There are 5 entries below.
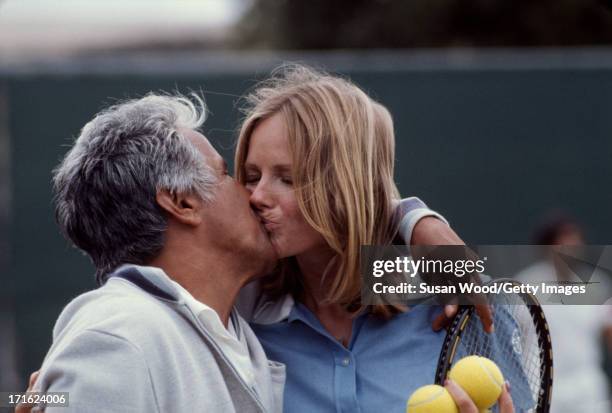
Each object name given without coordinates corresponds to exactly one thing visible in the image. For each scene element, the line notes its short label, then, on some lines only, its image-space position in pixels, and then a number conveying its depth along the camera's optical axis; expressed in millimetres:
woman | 4471
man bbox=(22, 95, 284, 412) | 3826
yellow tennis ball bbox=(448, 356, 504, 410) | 3937
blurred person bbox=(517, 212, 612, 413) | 8714
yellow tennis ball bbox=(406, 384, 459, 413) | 3839
